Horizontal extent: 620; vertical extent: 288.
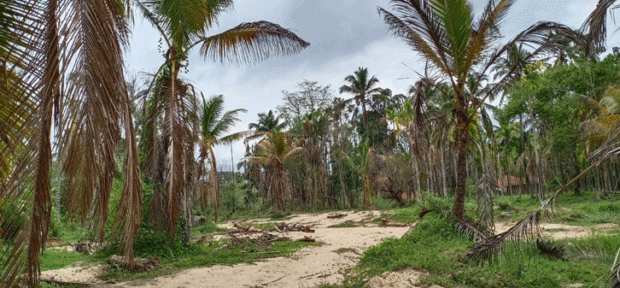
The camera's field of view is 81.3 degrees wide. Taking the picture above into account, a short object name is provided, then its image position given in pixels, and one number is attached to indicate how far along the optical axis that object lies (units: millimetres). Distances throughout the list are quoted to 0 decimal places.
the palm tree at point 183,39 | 5492
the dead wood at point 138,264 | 7340
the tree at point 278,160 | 24986
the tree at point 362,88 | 35250
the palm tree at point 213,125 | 14565
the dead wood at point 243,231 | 12739
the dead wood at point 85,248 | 9828
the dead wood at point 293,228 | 15718
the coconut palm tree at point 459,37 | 7234
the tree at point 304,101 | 33625
